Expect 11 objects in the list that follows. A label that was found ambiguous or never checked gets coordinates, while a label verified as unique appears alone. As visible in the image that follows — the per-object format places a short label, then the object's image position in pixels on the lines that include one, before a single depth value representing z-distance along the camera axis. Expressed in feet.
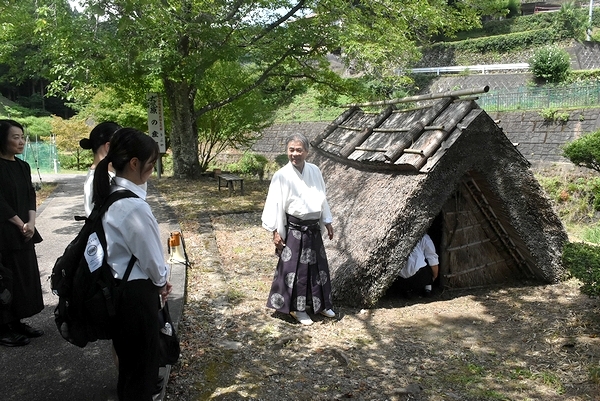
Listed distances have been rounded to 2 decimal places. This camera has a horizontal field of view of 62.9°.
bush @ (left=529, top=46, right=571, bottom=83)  69.77
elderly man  15.33
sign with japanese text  47.10
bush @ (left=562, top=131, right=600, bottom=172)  19.85
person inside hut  18.29
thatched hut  16.40
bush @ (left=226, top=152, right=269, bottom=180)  59.82
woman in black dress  12.72
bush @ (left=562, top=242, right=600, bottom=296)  13.98
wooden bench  41.09
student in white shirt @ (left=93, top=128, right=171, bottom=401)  8.18
